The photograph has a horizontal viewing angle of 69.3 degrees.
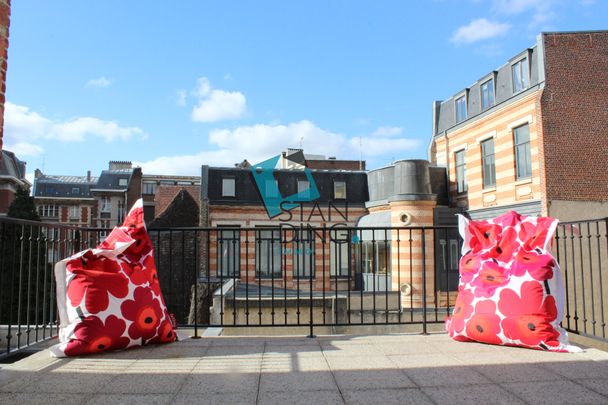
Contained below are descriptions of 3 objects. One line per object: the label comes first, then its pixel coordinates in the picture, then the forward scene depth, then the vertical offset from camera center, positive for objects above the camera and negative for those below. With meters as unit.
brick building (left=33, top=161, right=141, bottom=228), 53.50 +4.95
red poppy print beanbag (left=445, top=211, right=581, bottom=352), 3.71 -0.43
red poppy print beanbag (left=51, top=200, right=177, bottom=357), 3.62 -0.48
